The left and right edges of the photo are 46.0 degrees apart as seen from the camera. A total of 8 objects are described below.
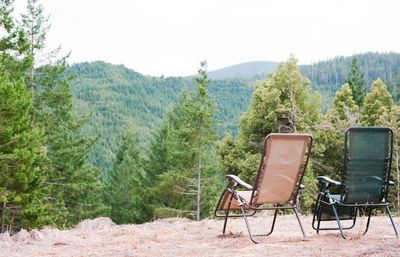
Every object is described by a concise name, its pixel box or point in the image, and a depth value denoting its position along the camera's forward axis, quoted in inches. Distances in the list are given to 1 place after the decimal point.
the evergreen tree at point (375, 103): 1099.3
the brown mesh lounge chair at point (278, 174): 195.2
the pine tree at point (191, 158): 981.8
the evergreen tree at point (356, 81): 1674.5
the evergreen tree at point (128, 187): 1403.8
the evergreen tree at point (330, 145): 877.0
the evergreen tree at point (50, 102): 679.7
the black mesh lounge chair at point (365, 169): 191.8
